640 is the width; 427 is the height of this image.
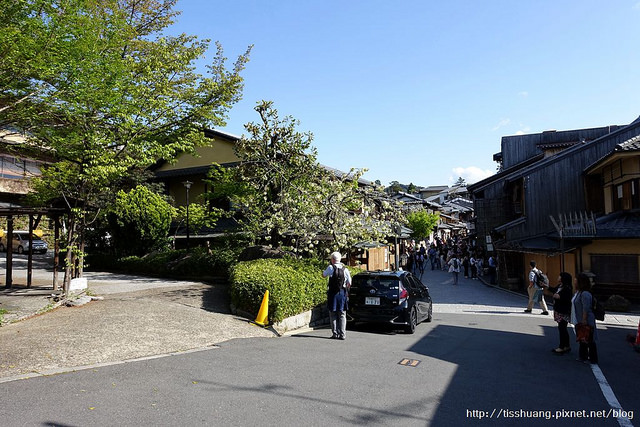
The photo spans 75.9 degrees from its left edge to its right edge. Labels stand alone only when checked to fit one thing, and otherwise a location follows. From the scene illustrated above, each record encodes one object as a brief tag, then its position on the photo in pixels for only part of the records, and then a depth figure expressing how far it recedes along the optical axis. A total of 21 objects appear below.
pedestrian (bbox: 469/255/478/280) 28.51
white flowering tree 14.59
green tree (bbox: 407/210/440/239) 45.88
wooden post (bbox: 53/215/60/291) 10.84
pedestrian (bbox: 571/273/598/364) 7.36
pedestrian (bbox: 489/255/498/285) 25.51
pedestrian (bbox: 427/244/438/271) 35.91
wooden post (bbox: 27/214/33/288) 11.94
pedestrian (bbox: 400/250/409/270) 29.42
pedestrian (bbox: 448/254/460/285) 23.44
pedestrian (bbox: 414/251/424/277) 27.91
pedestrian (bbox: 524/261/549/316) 14.14
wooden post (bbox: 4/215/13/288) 12.05
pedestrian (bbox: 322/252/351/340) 8.92
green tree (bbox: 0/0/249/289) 8.52
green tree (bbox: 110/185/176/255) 21.59
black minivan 10.07
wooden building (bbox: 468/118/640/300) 16.38
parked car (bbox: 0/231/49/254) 31.33
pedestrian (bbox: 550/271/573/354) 8.00
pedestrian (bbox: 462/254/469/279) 29.27
